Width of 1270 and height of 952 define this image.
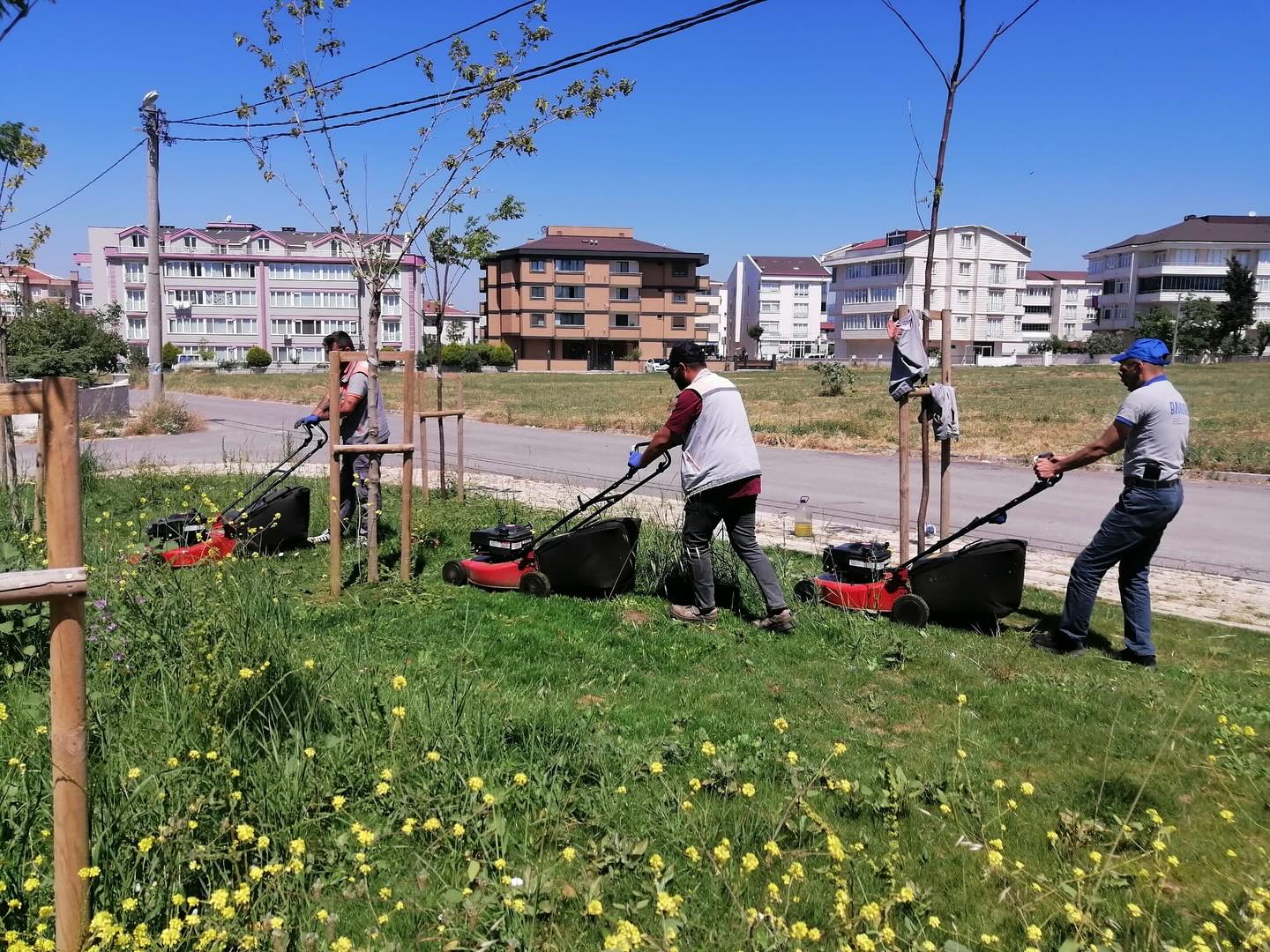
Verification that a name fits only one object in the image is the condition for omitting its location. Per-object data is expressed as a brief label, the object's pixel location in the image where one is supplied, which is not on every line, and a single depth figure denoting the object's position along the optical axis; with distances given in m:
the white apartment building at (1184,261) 92.50
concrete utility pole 21.39
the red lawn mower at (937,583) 6.14
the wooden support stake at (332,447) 6.46
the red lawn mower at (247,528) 6.80
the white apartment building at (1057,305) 125.38
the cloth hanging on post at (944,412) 6.71
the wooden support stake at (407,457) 6.73
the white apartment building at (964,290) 98.00
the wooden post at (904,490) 7.02
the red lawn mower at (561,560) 6.80
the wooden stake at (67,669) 2.56
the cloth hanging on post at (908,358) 6.57
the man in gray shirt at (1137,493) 5.66
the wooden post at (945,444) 6.79
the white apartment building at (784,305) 120.69
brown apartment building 86.50
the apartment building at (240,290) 87.19
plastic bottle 9.51
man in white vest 6.09
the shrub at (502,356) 77.19
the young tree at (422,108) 7.10
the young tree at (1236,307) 68.38
